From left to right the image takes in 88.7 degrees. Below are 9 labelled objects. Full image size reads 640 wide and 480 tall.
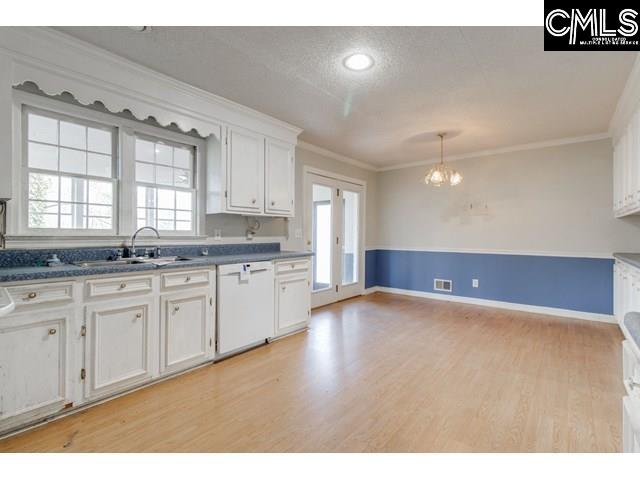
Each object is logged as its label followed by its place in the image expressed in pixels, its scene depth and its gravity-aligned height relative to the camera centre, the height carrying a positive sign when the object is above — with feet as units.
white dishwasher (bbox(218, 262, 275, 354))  9.58 -2.03
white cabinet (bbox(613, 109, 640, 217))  9.20 +2.32
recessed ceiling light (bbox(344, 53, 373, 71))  7.78 +4.37
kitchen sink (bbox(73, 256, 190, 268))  7.93 -0.58
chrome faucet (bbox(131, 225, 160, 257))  9.04 +0.00
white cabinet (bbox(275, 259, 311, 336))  11.46 -2.07
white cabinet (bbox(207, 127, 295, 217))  10.68 +2.28
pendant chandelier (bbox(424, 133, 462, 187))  13.70 +2.72
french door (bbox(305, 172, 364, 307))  16.22 +0.22
